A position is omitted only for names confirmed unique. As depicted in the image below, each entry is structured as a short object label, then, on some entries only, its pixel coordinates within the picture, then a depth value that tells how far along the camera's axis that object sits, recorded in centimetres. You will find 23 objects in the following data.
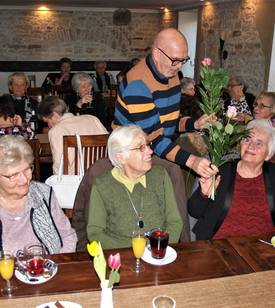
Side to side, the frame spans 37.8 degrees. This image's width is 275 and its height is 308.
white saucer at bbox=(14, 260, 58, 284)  152
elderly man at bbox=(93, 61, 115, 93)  747
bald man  217
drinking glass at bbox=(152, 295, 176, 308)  135
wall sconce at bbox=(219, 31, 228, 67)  752
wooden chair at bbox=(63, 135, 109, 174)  301
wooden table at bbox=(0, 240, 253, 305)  150
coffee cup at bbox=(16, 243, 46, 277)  157
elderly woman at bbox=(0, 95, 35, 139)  332
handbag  274
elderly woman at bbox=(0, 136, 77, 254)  184
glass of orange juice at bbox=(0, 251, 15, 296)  148
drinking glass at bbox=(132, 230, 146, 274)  164
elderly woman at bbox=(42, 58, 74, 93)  731
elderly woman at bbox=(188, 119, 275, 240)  223
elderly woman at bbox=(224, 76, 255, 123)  503
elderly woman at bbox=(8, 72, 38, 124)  461
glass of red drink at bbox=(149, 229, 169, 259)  168
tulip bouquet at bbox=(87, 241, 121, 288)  130
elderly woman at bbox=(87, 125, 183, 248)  204
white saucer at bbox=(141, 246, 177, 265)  168
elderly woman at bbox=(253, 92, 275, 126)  368
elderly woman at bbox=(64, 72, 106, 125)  469
